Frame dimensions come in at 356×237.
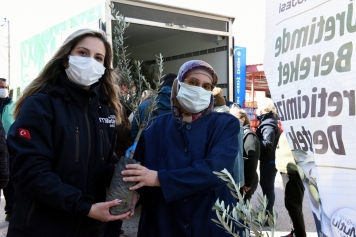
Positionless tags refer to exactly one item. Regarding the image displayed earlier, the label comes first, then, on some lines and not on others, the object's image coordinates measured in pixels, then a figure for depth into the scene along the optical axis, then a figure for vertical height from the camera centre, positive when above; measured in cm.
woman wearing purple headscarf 171 -21
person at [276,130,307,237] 430 -91
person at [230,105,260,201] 444 -46
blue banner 663 +83
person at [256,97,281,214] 507 -36
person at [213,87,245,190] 369 -26
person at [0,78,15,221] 517 +18
